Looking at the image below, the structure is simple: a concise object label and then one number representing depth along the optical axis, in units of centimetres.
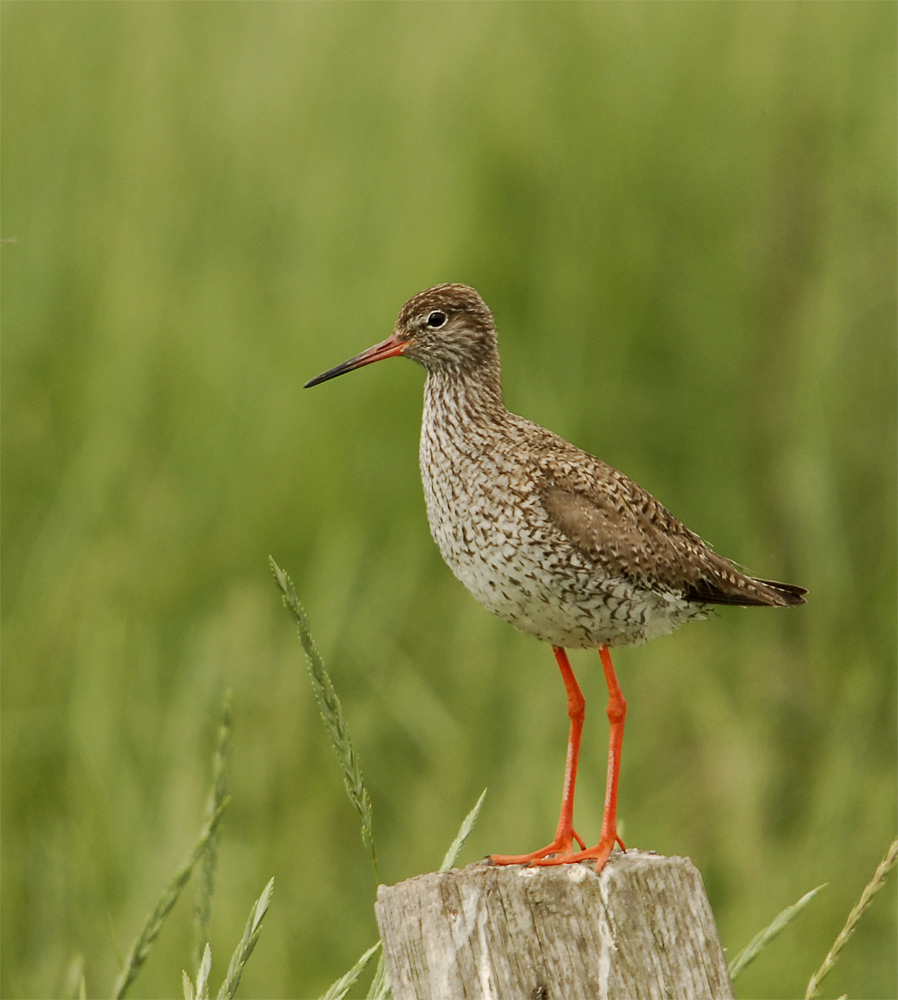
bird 796
